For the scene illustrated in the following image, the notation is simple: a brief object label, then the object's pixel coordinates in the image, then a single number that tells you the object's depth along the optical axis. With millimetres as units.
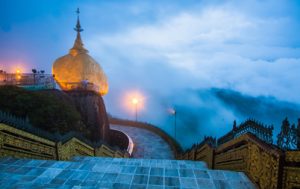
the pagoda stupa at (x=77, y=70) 23016
